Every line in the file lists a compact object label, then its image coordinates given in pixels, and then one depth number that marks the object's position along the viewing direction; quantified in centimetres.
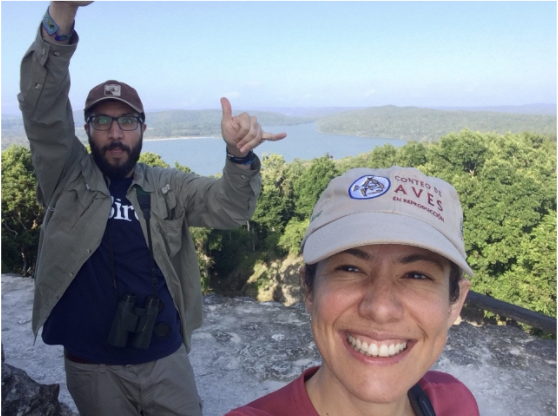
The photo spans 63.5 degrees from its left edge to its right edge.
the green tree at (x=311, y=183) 2648
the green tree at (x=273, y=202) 2642
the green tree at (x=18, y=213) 1547
